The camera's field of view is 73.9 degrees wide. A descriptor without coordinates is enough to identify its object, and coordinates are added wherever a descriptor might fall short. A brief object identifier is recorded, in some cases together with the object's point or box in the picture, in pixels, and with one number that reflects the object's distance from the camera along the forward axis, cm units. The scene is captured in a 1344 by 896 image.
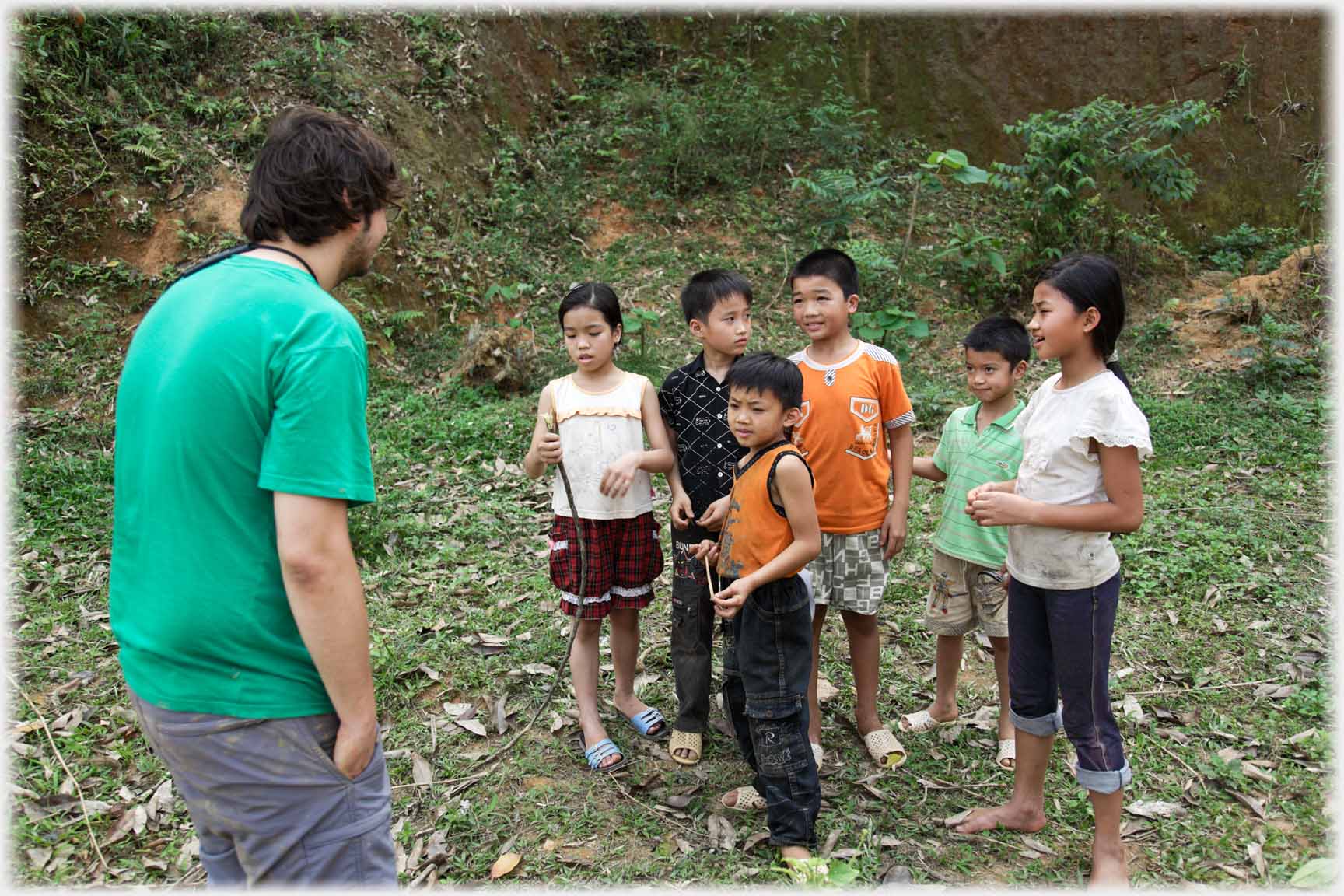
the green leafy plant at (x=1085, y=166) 852
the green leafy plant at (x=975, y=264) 948
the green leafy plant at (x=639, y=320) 782
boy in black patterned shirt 347
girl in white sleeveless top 350
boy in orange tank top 297
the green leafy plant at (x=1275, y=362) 765
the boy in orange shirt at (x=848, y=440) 348
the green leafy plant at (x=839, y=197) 900
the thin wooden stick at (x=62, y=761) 319
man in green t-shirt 179
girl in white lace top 273
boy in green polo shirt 353
